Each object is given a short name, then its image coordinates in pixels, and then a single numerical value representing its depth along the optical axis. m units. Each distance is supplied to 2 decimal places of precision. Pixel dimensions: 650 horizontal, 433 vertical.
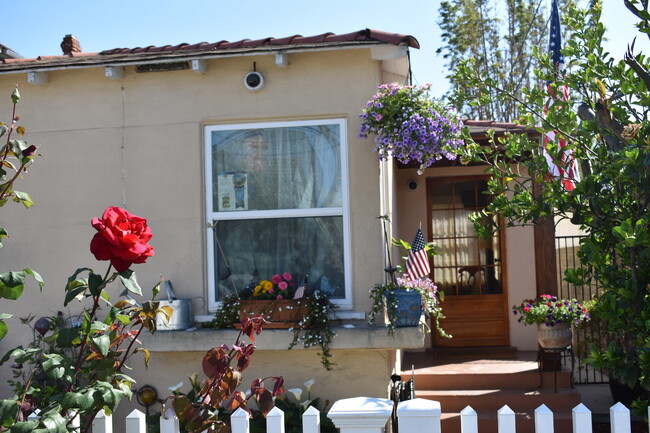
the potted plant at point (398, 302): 5.55
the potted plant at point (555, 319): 7.56
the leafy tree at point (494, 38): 19.11
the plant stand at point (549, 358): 7.55
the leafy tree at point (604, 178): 3.51
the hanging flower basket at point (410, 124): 5.52
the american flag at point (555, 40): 6.95
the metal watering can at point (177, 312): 5.81
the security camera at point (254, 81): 6.00
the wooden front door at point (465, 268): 10.00
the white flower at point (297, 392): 5.60
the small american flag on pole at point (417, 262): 5.91
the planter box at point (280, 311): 5.68
